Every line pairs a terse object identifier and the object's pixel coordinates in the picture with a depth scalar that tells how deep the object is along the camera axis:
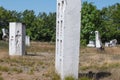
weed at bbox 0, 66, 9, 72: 10.86
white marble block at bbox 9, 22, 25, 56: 18.28
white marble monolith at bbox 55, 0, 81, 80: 8.33
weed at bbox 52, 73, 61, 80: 8.65
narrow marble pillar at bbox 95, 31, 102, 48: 26.54
